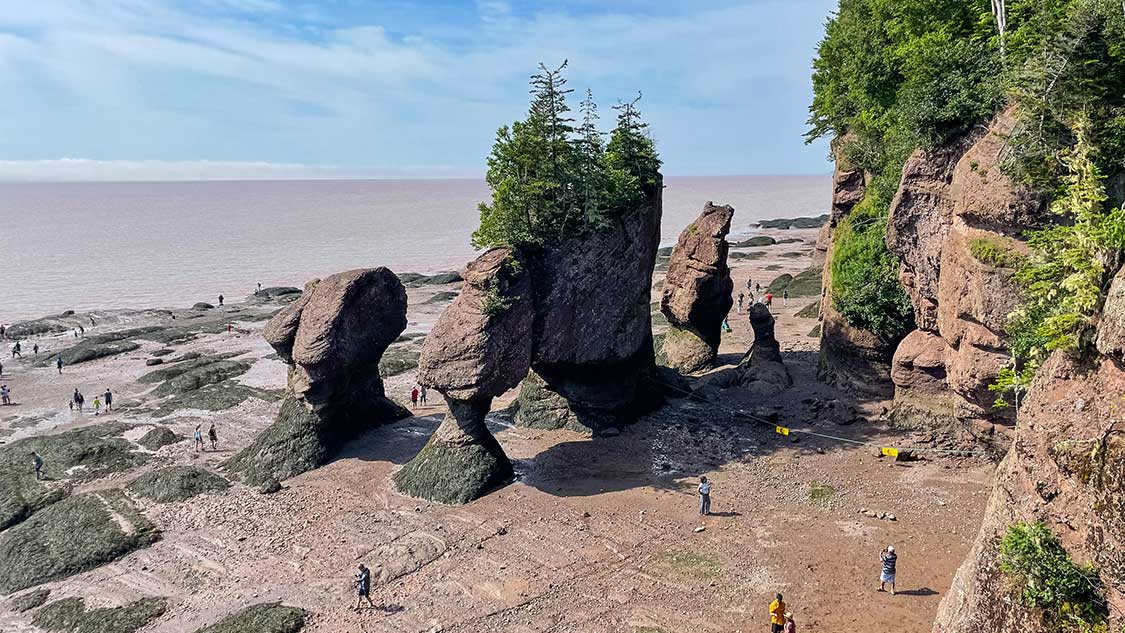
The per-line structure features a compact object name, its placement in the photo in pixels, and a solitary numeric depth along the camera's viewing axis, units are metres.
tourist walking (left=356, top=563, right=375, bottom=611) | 19.72
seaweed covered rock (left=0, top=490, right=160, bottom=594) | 22.53
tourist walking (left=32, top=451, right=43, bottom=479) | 29.05
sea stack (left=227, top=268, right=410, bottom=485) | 28.17
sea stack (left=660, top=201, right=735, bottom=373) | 37.59
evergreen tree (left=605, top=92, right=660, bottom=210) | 31.64
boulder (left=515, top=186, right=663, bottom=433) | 28.34
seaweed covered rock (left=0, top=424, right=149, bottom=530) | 26.86
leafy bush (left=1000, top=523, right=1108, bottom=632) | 11.36
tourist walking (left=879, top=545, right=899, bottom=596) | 18.61
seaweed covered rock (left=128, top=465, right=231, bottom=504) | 26.66
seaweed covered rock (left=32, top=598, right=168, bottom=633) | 19.55
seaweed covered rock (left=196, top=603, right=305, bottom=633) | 18.78
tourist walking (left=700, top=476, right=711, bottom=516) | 23.30
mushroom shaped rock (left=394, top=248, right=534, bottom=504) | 25.31
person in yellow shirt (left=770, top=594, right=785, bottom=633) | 16.94
